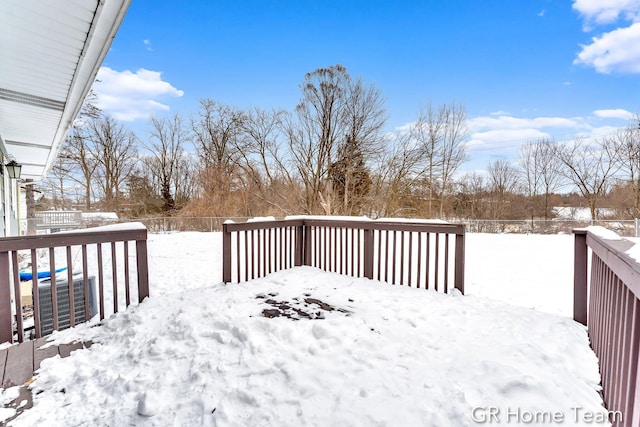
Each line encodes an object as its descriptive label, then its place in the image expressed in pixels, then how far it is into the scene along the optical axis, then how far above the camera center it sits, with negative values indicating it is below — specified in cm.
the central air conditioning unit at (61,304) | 288 -96
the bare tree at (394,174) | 1072 +100
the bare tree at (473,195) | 1674 +38
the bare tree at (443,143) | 1273 +253
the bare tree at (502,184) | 1747 +101
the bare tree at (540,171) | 1645 +164
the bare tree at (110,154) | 1814 +307
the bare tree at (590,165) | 1501 +184
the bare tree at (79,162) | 1673 +246
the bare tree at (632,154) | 1342 +215
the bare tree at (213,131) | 1664 +407
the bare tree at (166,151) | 1867 +329
